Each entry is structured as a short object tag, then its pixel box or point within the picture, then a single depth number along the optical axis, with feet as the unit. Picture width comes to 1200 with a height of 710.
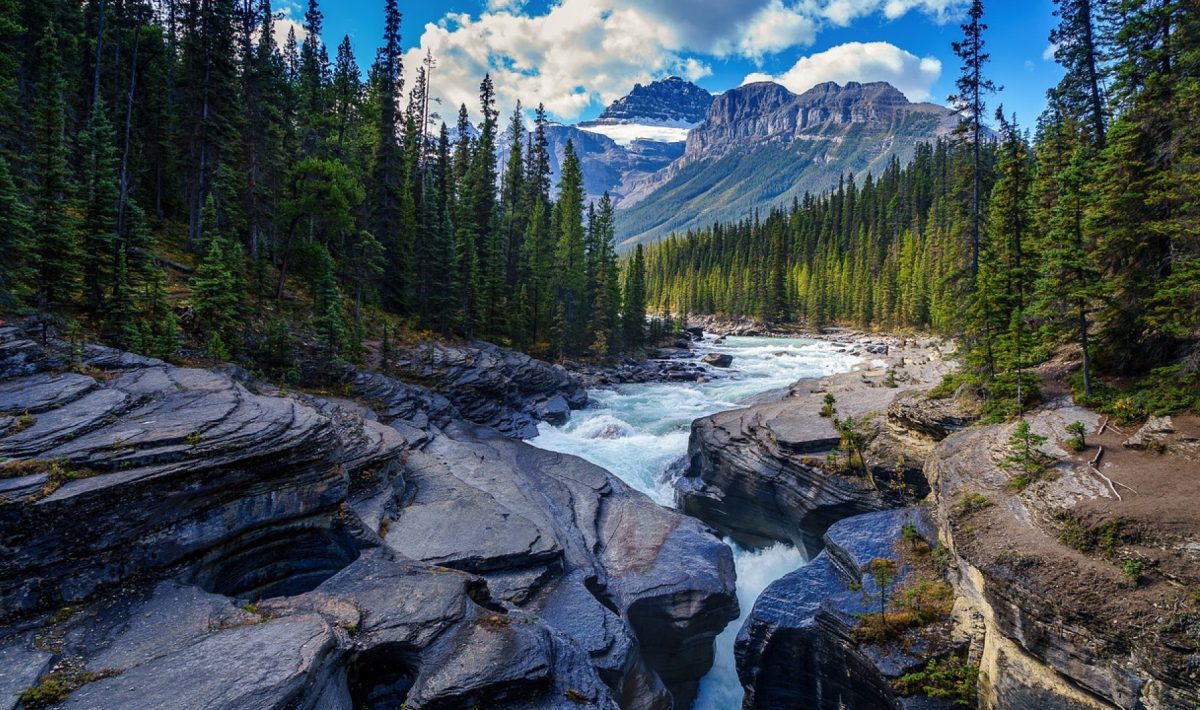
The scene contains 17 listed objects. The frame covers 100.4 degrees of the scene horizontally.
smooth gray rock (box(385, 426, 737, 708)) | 36.81
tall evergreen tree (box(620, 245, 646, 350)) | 189.57
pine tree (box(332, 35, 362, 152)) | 125.80
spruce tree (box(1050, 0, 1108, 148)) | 58.88
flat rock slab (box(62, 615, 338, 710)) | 18.83
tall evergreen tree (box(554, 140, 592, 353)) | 161.68
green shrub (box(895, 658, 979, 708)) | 30.42
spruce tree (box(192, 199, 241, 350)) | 65.21
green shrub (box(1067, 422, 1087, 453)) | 36.63
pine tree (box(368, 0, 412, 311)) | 122.42
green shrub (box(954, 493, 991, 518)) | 35.19
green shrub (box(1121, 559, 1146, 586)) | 25.31
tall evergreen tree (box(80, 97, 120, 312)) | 56.85
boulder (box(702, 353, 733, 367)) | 169.20
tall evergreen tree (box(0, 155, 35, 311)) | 45.34
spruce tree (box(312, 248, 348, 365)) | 74.23
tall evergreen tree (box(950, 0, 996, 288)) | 71.87
